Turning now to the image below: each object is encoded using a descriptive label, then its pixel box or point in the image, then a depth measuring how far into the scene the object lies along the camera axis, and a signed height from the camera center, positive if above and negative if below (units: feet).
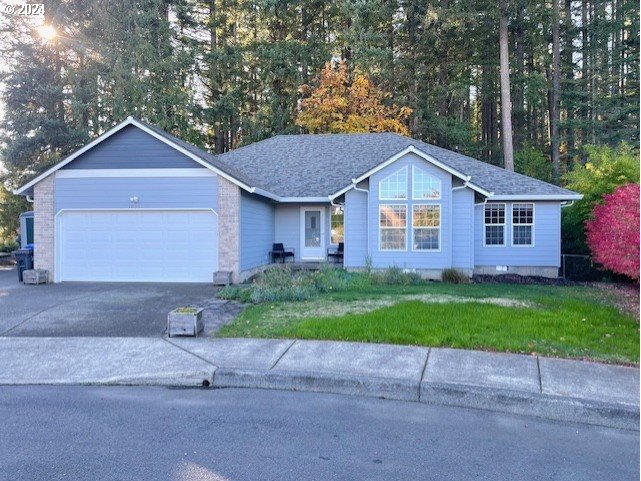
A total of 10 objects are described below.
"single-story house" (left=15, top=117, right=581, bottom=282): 48.06 +2.22
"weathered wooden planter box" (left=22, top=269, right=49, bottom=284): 47.56 -3.83
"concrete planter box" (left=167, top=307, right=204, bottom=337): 26.25 -4.65
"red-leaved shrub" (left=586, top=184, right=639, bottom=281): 27.02 +0.23
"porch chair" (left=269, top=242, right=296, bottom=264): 61.11 -2.01
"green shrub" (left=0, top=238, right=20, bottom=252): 90.39 -1.61
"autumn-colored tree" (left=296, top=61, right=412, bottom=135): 94.27 +25.09
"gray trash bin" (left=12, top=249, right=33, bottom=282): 52.96 -2.54
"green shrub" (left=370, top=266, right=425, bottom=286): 47.70 -4.01
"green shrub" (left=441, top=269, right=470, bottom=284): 49.70 -4.04
